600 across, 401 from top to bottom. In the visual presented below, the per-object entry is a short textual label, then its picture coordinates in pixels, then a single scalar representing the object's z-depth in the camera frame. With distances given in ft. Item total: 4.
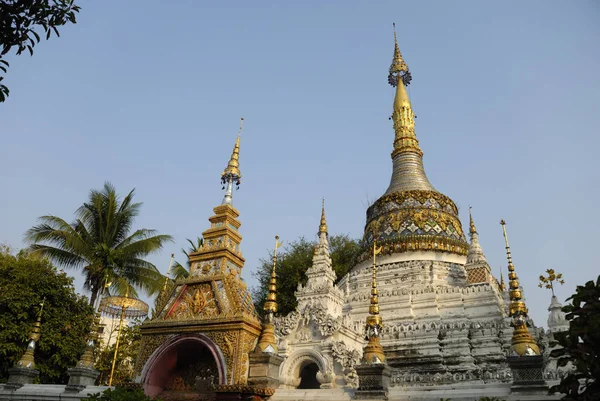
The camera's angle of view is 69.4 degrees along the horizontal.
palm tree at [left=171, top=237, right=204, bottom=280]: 89.87
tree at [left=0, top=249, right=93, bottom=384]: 55.21
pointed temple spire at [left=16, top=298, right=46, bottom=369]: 40.27
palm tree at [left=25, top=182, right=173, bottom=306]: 67.87
